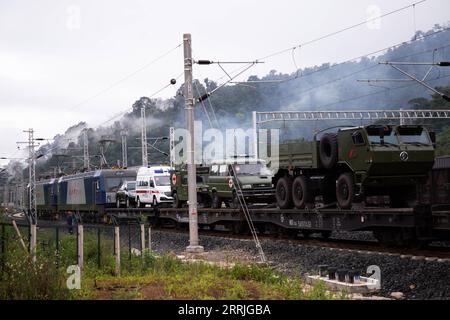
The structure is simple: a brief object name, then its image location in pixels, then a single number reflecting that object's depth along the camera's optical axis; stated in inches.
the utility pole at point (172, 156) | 1538.6
